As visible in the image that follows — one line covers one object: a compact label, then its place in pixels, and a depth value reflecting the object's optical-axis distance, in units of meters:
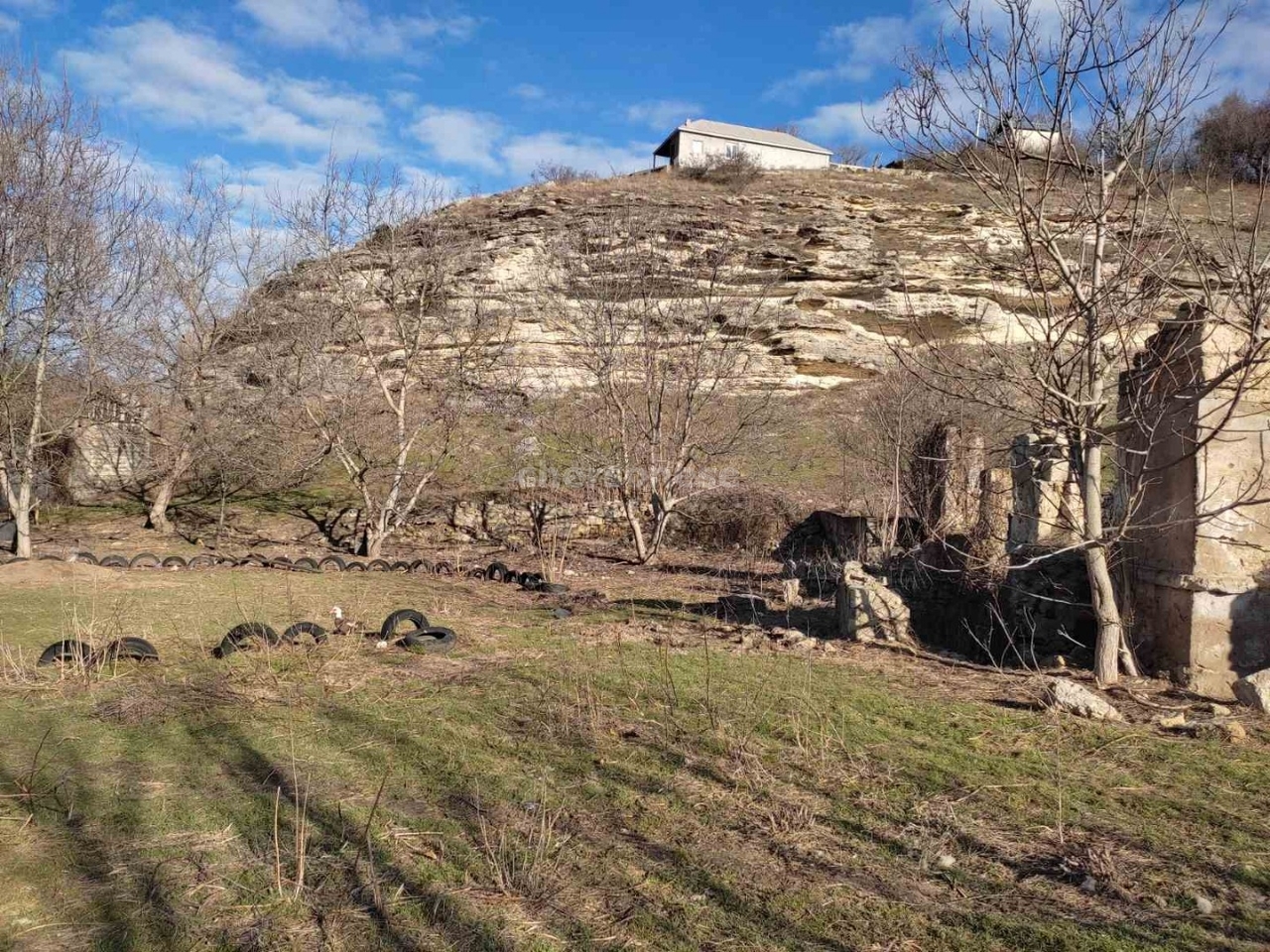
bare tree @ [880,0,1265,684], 5.09
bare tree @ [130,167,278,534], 14.76
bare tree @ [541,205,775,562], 13.84
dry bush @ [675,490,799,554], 14.88
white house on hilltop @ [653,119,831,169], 42.31
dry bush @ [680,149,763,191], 35.00
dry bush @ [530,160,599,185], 34.22
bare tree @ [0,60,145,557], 11.14
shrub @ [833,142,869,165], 43.78
